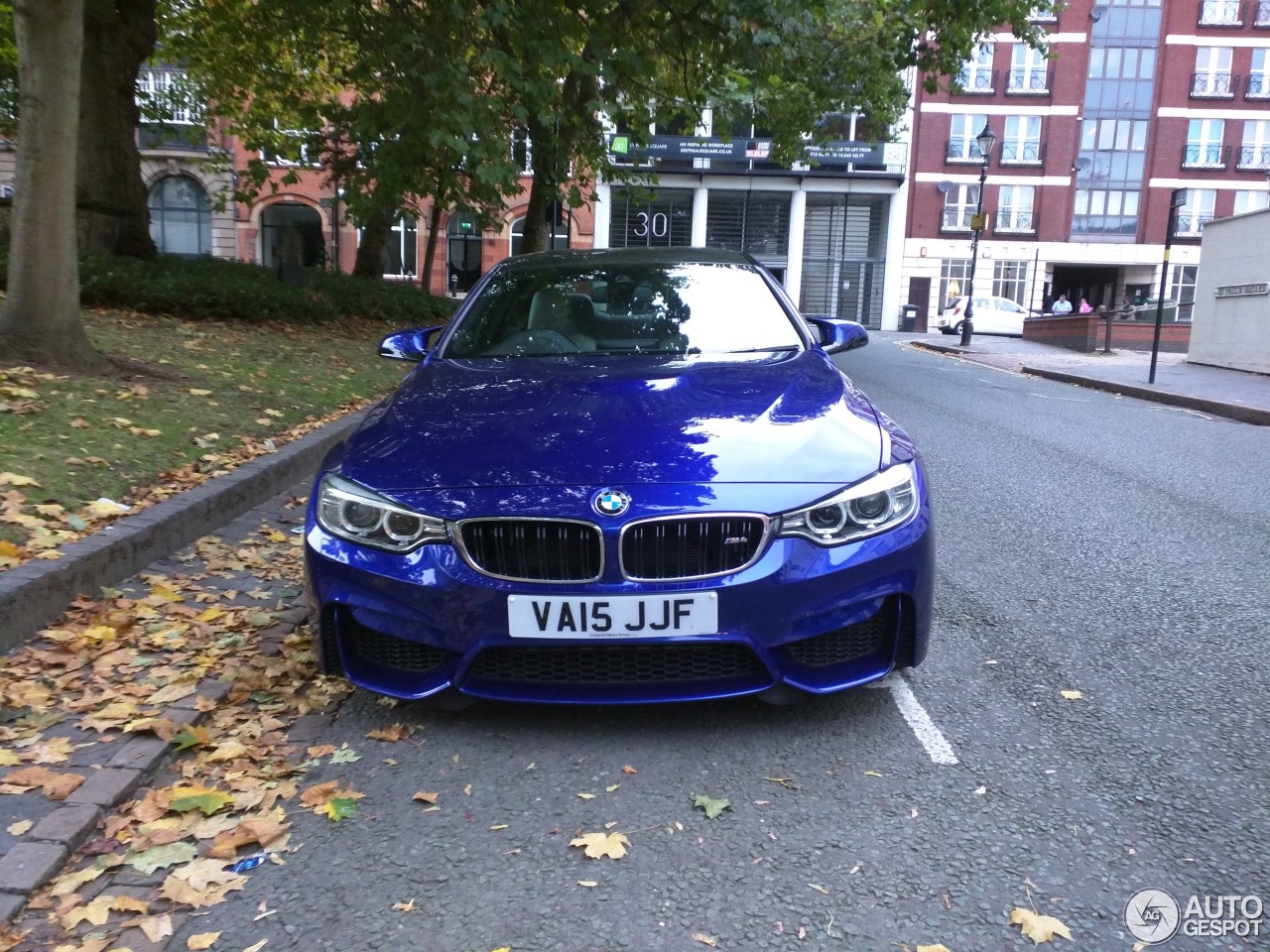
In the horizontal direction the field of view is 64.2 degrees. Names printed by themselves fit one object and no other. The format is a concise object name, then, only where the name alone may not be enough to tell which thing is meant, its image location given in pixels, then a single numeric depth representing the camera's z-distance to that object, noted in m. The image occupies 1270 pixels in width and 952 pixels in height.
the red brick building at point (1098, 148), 47.56
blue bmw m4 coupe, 2.85
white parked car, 39.91
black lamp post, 25.42
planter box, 26.09
